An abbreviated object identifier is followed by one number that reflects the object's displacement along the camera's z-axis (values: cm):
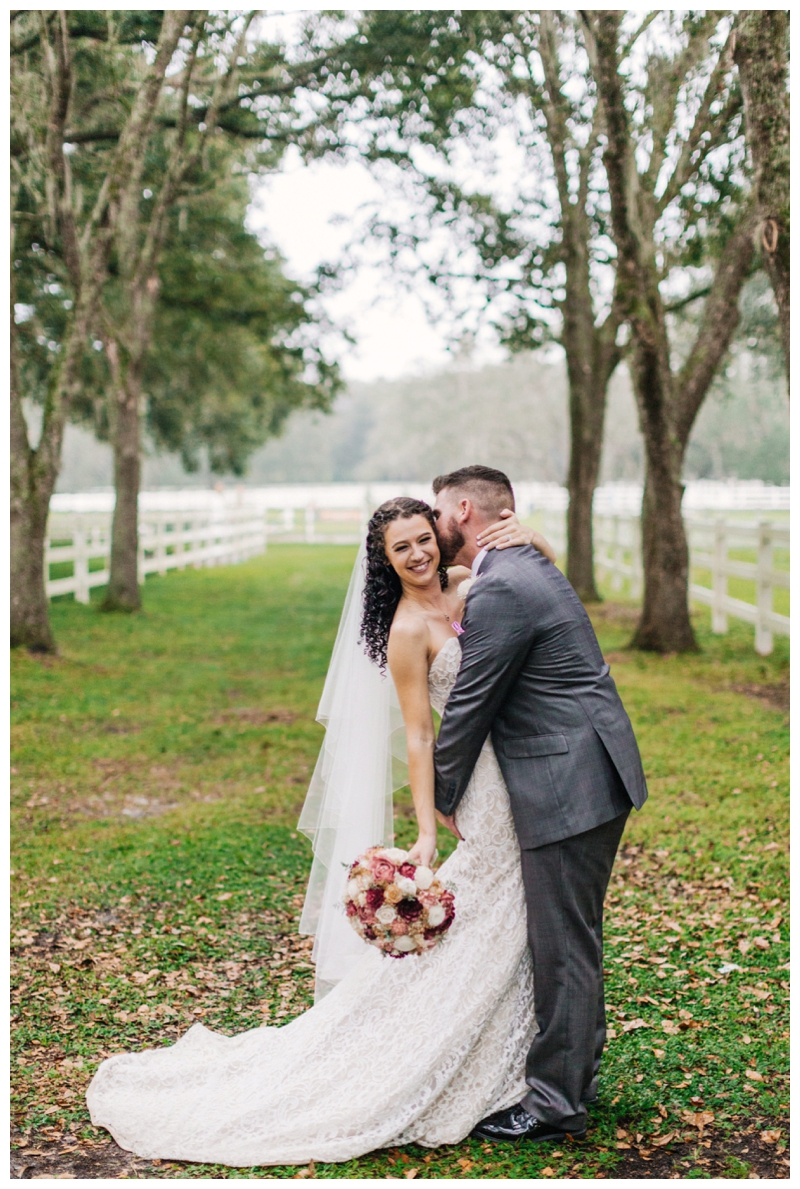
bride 362
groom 352
